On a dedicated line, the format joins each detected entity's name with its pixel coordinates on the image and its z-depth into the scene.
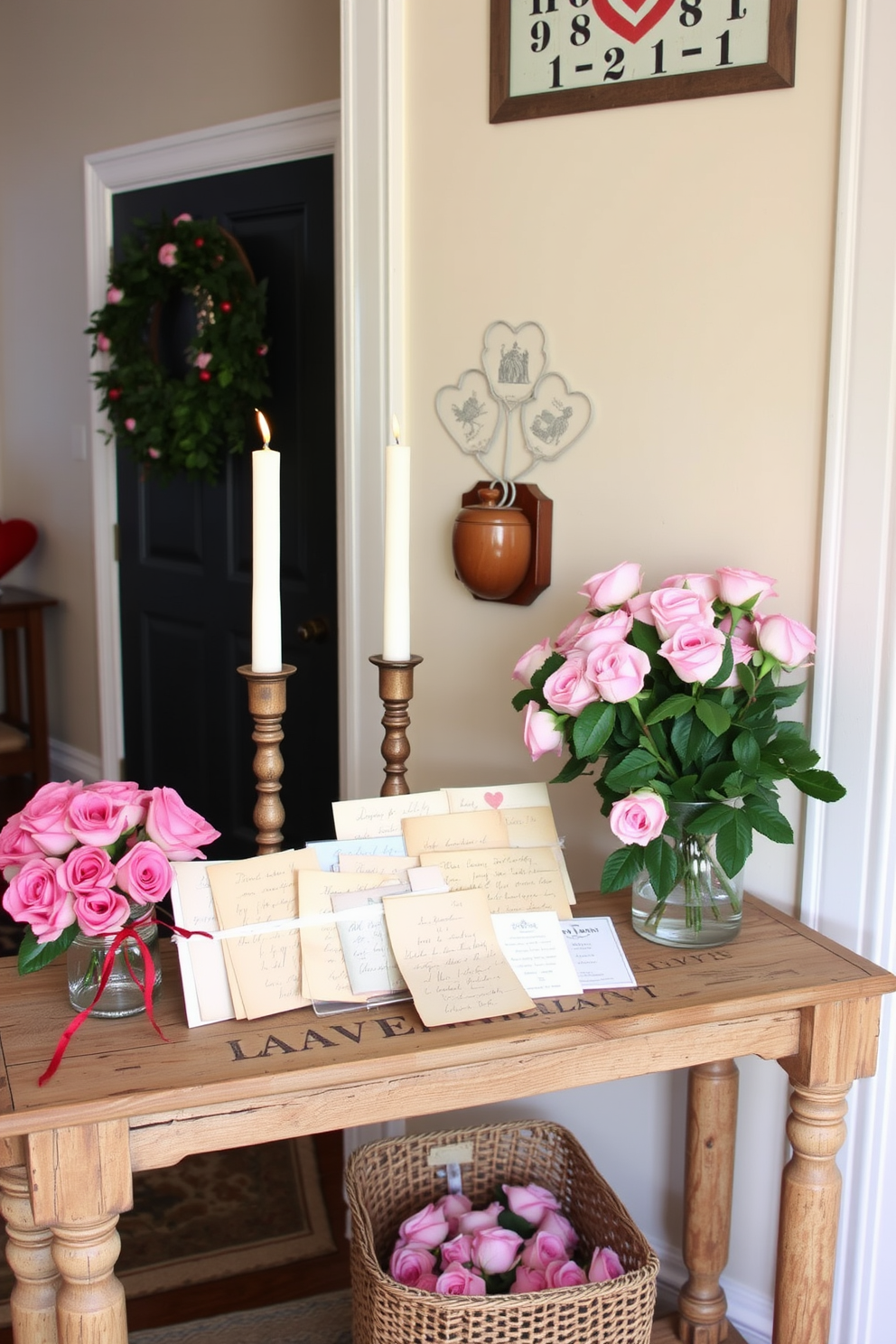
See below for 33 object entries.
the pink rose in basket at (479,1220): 1.68
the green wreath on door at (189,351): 2.72
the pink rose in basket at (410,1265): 1.61
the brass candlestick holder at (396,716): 1.47
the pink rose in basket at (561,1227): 1.67
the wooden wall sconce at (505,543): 1.78
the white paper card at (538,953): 1.34
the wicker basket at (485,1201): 1.43
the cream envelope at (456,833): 1.41
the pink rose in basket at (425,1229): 1.67
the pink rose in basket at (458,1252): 1.61
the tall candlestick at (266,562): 1.30
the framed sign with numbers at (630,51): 1.55
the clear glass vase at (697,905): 1.45
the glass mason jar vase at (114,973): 1.26
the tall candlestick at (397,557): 1.40
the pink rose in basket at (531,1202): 1.71
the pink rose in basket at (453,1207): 1.72
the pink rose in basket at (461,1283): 1.55
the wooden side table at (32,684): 3.86
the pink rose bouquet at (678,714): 1.36
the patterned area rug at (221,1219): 2.05
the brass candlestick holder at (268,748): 1.35
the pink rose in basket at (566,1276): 1.58
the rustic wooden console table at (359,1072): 1.12
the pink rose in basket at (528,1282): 1.59
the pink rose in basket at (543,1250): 1.62
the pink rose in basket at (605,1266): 1.57
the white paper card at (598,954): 1.36
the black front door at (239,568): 2.71
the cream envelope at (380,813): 1.39
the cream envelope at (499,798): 1.44
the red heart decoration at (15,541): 3.94
